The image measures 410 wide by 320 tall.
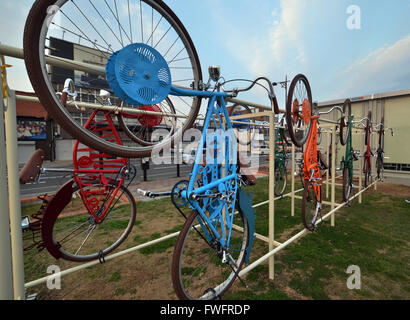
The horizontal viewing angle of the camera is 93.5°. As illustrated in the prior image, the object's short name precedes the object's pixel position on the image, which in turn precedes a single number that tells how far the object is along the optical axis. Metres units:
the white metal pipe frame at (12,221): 1.13
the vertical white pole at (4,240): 1.12
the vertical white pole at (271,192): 2.40
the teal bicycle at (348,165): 4.60
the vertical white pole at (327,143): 4.22
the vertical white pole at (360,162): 5.45
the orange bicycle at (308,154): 2.79
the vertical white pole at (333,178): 4.15
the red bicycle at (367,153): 5.41
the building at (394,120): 8.05
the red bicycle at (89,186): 1.83
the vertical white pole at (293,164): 4.54
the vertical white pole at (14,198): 1.41
